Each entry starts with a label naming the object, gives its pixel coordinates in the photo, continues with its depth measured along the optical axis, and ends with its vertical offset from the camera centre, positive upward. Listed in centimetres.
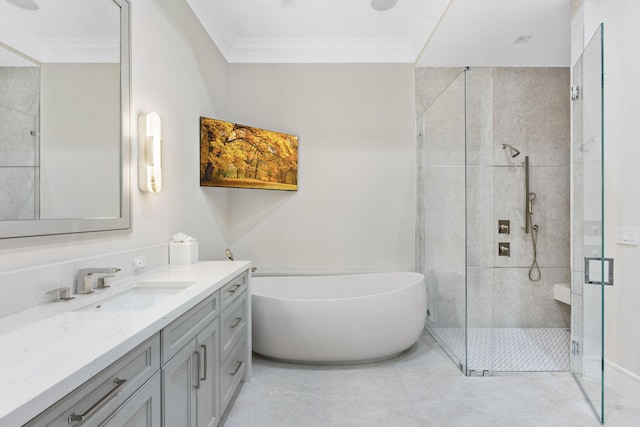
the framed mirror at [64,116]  127 +40
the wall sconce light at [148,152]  208 +36
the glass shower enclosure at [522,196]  362 +19
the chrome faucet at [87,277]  152 -27
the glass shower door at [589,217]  196 -1
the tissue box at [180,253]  237 -26
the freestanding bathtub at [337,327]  264 -83
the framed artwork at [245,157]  312 +54
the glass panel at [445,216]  275 -1
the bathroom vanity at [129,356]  75 -38
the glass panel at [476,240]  266 -20
